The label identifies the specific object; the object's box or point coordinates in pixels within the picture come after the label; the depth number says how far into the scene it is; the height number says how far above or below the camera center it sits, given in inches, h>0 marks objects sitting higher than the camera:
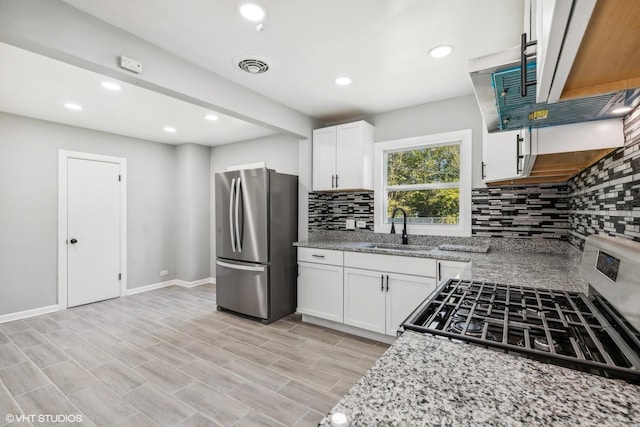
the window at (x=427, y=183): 119.0 +13.1
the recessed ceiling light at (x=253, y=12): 67.1 +46.8
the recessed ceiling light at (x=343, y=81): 103.8 +47.2
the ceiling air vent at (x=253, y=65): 90.6 +46.4
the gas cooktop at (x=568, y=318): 27.6 -13.0
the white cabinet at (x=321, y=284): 122.5 -30.8
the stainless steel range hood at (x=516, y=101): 35.8 +16.9
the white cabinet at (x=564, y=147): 47.6 +11.4
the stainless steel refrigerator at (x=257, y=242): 132.9 -13.7
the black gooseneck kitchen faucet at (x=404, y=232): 126.2 -8.2
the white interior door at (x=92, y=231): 156.6 -10.0
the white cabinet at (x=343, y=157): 132.7 +25.9
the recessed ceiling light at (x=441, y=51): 83.3 +46.6
